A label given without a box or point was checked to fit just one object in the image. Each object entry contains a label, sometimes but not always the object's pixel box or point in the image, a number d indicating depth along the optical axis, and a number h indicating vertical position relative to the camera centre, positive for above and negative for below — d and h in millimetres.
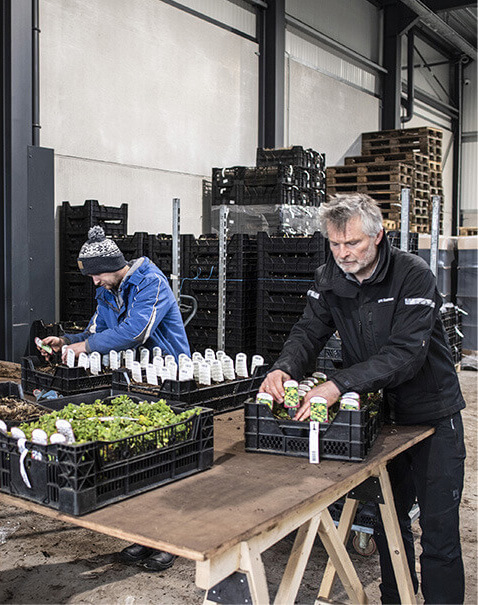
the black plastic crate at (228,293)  7578 -203
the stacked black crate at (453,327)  9109 -696
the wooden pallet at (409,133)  12523 +2778
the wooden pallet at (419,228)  11188 +845
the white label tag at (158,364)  3447 -469
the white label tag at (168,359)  3613 -457
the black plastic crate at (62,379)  3551 -577
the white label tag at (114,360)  3801 -487
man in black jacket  2791 -356
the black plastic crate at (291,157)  9352 +1704
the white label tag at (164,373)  3363 -497
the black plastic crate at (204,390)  3137 -570
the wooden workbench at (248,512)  1874 -726
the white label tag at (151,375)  3402 -511
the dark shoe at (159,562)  3879 -1677
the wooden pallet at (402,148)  12445 +2463
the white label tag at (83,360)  3734 -481
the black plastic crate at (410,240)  7668 +430
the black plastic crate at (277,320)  7320 -488
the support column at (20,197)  6914 +804
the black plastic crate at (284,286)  7133 -112
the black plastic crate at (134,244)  7801 +357
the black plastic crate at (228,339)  7629 -743
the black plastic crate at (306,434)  2527 -618
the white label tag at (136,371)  3428 -496
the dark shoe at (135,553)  4012 -1685
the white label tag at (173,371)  3309 -479
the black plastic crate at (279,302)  7250 -293
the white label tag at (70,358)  3703 -467
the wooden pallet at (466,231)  11665 +807
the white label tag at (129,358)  3615 -459
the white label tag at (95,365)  3728 -506
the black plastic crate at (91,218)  7723 +669
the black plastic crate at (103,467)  2031 -630
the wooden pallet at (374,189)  11211 +1548
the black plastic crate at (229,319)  7617 -509
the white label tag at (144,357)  3525 -465
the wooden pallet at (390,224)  9969 +788
